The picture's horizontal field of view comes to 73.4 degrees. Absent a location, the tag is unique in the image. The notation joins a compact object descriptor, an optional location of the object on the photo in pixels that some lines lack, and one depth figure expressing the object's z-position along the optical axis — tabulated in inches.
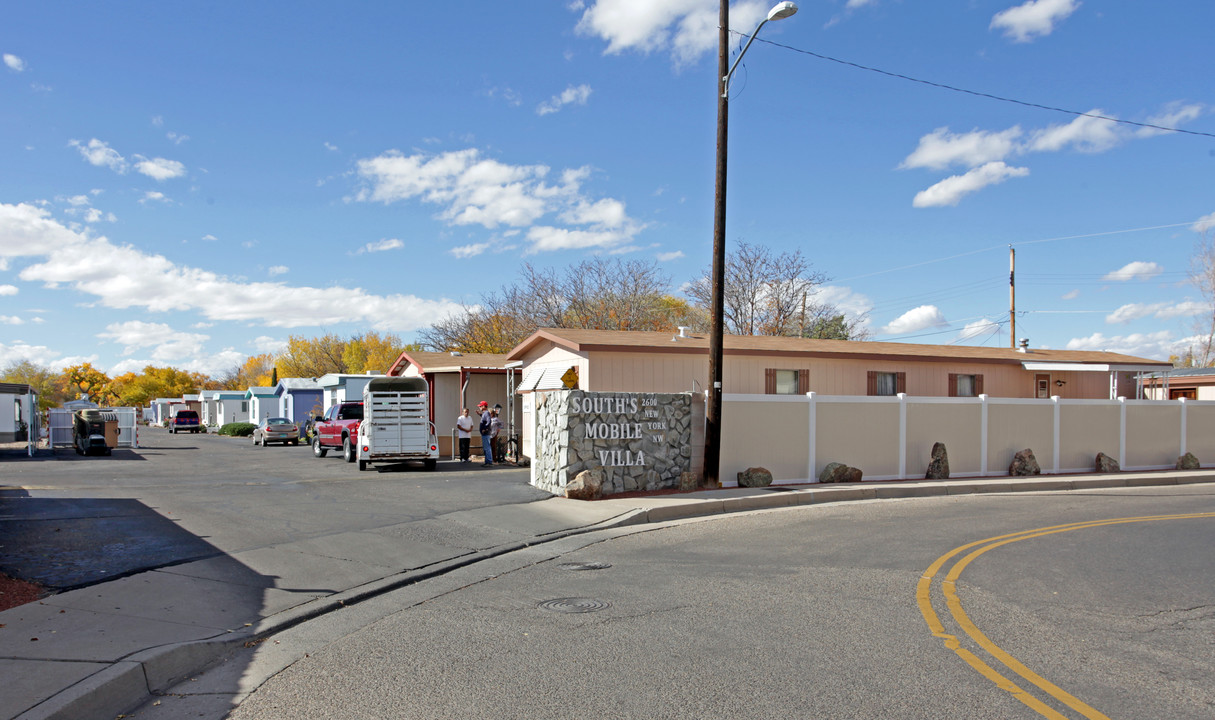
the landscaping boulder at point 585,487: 587.2
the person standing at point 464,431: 938.7
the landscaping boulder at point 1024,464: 772.6
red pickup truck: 1105.4
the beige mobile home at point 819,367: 788.6
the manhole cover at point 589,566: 368.5
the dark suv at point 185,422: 2571.4
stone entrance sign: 601.0
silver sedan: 1578.5
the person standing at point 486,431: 895.1
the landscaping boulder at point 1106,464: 826.8
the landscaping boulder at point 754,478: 650.2
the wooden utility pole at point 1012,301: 1489.9
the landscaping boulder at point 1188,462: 874.8
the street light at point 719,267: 624.4
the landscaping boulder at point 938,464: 729.6
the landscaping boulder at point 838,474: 681.6
